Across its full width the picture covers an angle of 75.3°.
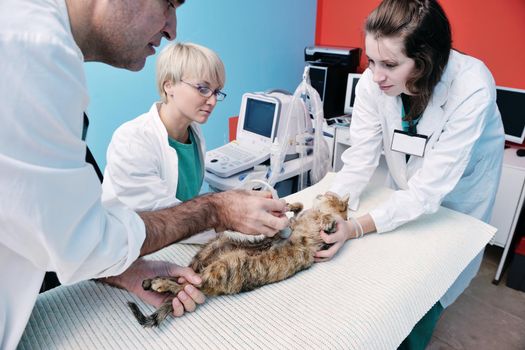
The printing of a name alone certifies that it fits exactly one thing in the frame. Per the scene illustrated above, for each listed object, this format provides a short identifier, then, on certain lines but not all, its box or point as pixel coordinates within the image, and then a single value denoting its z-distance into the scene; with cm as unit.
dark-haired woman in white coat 119
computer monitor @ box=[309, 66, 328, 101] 322
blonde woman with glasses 137
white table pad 80
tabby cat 91
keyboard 215
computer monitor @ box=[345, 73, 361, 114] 320
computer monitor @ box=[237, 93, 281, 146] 229
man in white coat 52
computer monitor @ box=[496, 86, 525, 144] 250
